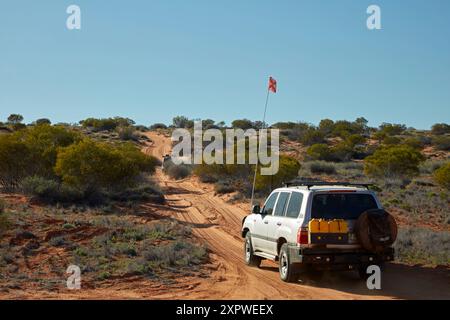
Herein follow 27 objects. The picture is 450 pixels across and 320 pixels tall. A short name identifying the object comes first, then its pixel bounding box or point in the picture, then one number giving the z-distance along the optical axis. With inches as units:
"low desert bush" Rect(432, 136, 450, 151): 2598.4
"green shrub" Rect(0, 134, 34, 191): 1129.4
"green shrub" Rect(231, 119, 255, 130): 3622.0
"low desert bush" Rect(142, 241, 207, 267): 500.4
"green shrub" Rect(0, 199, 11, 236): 590.0
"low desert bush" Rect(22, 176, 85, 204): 999.0
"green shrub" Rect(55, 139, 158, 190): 1059.3
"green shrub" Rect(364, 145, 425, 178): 1534.2
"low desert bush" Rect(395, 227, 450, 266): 534.3
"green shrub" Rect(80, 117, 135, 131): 3240.7
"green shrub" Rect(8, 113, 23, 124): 3338.1
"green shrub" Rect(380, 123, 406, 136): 3196.4
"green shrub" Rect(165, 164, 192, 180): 1737.2
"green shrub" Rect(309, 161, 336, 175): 1678.2
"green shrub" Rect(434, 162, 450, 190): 1220.5
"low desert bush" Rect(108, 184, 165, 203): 1108.5
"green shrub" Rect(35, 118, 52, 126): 3635.8
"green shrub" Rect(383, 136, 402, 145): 2536.9
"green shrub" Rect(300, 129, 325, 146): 2635.3
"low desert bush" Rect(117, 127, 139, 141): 2901.1
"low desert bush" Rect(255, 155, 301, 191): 1195.3
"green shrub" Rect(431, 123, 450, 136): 3435.0
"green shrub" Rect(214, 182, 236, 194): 1273.4
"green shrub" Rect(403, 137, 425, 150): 2381.9
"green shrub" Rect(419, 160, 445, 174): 1797.5
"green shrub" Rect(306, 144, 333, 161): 2132.3
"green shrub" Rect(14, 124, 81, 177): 1184.8
